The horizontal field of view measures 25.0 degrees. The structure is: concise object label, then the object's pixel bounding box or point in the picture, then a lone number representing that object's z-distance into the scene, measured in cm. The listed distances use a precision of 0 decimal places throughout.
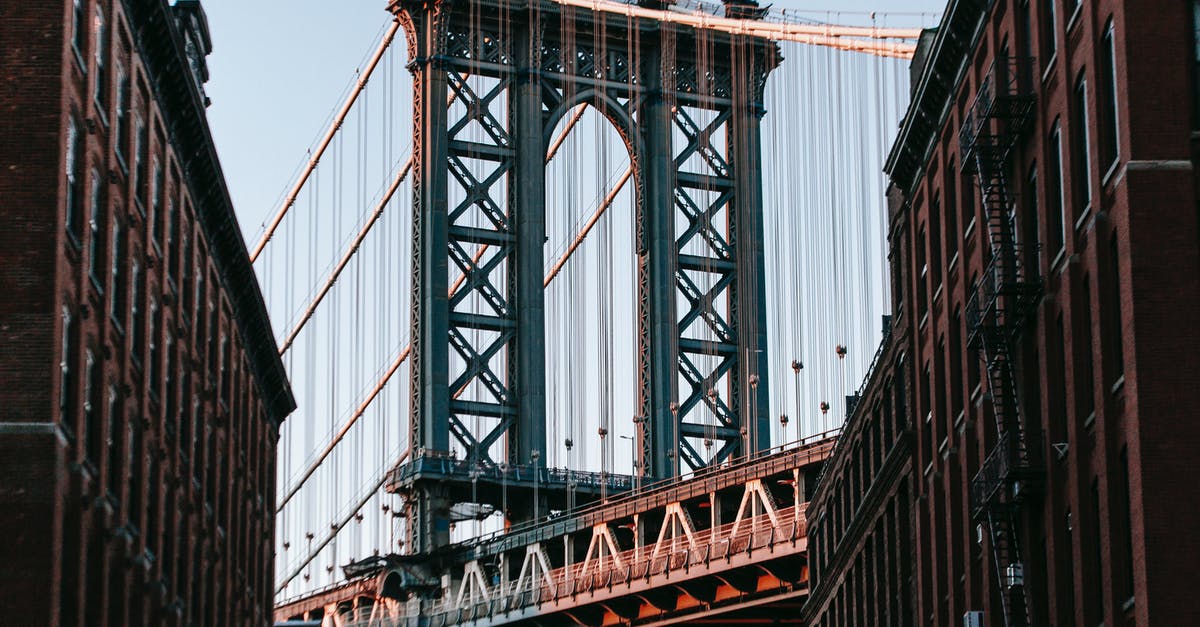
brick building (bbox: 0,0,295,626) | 5347
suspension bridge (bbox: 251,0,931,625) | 12775
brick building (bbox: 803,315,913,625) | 7156
